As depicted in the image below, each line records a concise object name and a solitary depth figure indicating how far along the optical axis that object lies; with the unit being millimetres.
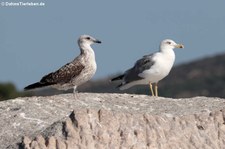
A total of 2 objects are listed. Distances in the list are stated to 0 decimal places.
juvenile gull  21688
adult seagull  23844
